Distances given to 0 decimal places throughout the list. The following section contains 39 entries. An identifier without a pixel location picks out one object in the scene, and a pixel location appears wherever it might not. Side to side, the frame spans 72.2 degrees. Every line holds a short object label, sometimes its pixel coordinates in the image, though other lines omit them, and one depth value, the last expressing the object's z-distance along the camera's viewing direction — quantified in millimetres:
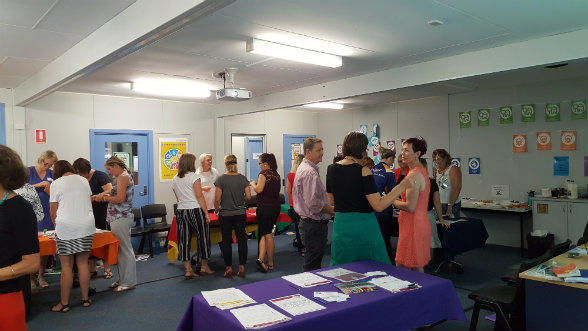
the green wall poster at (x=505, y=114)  6918
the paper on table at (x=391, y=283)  2275
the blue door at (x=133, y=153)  7078
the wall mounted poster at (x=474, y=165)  7332
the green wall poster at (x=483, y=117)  7172
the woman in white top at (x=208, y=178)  6227
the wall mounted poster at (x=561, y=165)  6359
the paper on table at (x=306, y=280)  2422
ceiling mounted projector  4996
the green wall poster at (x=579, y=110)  6145
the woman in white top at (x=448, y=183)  5496
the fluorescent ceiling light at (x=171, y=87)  5946
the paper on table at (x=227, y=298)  2094
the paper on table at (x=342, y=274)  2477
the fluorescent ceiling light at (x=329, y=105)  8427
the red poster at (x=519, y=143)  6781
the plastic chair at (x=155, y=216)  6441
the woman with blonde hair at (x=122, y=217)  4500
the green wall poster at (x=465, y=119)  7410
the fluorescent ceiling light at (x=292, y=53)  3892
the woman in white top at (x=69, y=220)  3967
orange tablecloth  4223
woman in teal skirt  2721
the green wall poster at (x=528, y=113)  6664
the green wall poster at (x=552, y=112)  6418
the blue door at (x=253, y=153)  9195
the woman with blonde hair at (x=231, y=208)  4988
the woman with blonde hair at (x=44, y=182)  5016
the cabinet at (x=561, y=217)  5859
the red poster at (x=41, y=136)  6449
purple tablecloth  1945
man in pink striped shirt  3639
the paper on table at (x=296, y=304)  1997
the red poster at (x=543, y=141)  6531
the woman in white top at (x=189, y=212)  4922
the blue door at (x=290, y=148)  9797
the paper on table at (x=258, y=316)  1843
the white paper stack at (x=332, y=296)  2125
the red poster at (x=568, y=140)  6289
